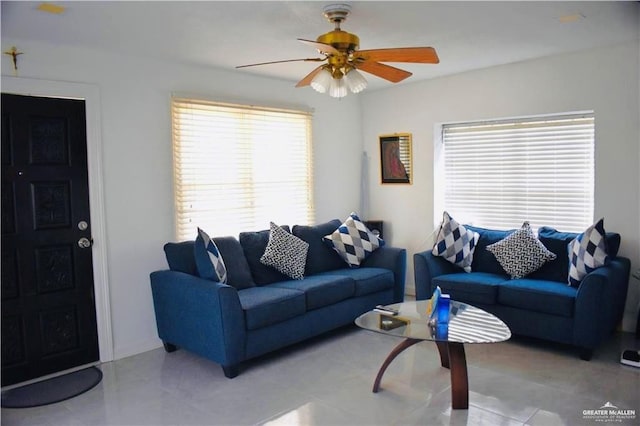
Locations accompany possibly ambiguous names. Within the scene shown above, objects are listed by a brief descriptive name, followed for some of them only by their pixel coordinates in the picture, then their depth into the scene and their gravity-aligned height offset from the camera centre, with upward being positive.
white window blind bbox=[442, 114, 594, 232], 4.55 +0.08
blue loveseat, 3.61 -0.85
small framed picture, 5.61 +0.27
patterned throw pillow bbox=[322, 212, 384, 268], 4.87 -0.55
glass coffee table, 2.92 -0.87
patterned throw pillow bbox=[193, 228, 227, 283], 3.77 -0.54
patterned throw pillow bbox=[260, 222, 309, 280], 4.41 -0.59
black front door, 3.46 -0.35
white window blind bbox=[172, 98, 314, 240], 4.38 +0.17
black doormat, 3.21 -1.31
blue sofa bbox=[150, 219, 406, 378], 3.52 -0.85
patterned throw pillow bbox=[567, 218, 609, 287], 3.79 -0.56
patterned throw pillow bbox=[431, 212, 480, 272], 4.61 -0.57
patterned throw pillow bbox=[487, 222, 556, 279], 4.23 -0.61
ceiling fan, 2.88 +0.71
